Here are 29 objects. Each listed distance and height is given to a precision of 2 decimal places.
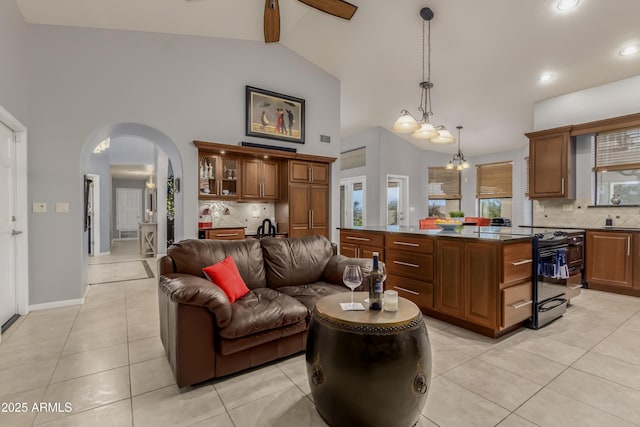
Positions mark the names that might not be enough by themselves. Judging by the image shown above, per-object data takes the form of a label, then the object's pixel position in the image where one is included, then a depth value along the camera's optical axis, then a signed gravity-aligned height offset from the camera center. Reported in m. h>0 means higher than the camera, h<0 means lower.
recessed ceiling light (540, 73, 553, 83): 4.71 +2.06
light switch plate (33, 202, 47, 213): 3.71 +0.03
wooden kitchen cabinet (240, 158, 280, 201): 5.19 +0.52
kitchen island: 2.71 -0.65
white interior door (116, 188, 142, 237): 12.98 +0.05
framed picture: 5.16 +1.64
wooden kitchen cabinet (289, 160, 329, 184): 5.43 +0.69
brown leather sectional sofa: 2.00 -0.73
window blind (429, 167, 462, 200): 9.20 +0.77
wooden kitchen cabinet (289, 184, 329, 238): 5.41 -0.02
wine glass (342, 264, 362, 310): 1.82 -0.41
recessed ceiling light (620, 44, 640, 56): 3.91 +2.06
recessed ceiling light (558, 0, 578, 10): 3.41 +2.31
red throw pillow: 2.41 -0.55
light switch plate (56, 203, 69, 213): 3.85 +0.02
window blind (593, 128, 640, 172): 4.54 +0.90
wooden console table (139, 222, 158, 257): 7.86 -0.77
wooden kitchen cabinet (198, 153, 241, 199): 4.87 +0.53
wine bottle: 1.76 -0.46
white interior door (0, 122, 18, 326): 3.16 -0.18
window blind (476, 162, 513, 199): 8.32 +0.81
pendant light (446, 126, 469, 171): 6.83 +1.02
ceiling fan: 3.38 +2.31
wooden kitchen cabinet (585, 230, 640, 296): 4.19 -0.75
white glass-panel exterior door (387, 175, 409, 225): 8.48 +0.25
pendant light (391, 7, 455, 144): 3.63 +1.00
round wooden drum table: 1.50 -0.80
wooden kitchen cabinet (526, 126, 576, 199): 4.96 +0.76
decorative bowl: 3.61 -0.20
